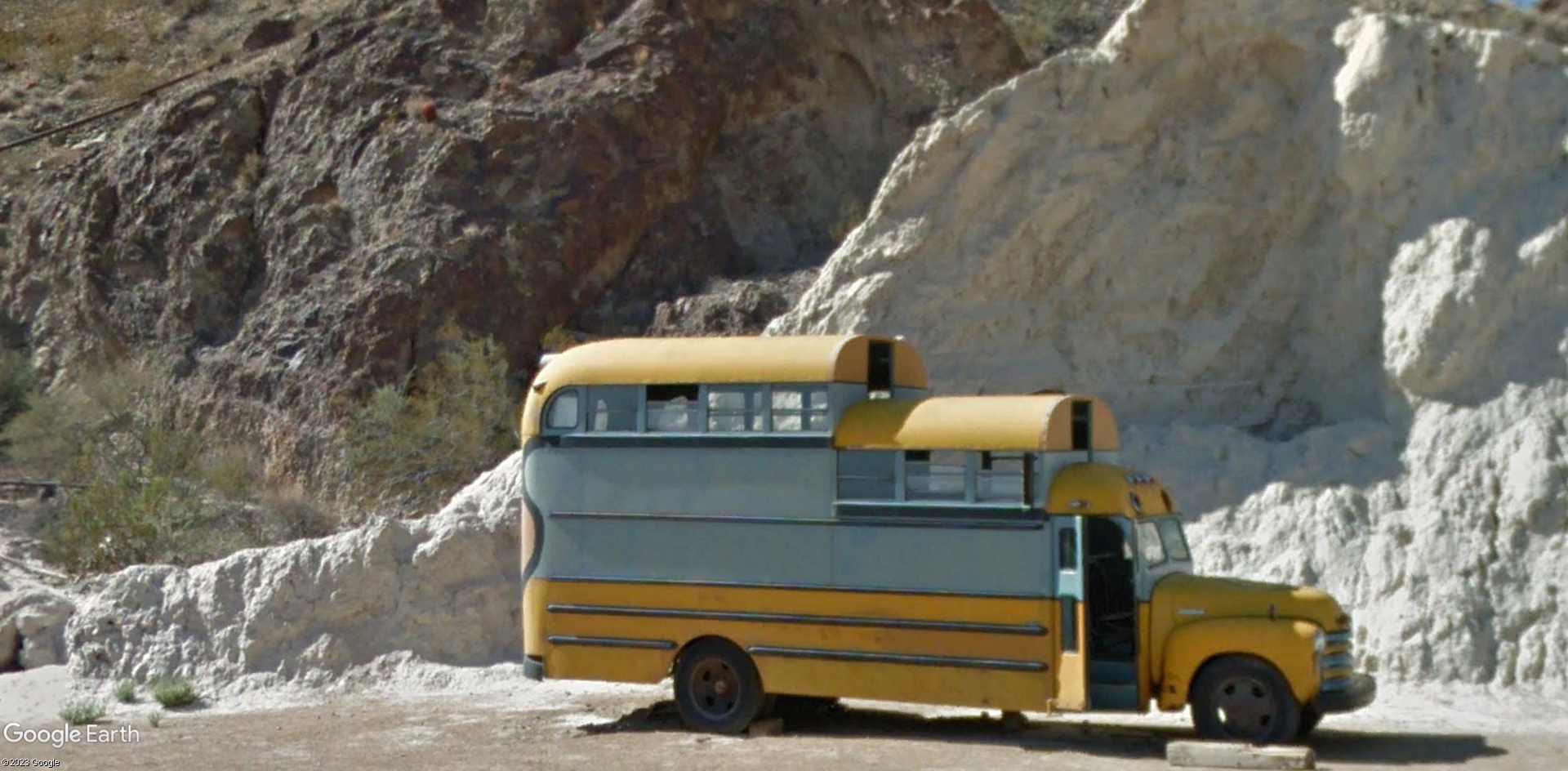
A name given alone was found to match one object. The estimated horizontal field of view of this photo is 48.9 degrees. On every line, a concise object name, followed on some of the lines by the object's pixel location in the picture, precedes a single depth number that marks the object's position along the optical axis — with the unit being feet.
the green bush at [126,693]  49.55
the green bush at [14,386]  89.92
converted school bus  37.04
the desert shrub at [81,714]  47.14
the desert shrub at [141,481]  64.34
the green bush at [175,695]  49.19
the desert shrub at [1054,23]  100.48
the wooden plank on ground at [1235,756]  33.76
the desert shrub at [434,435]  71.72
